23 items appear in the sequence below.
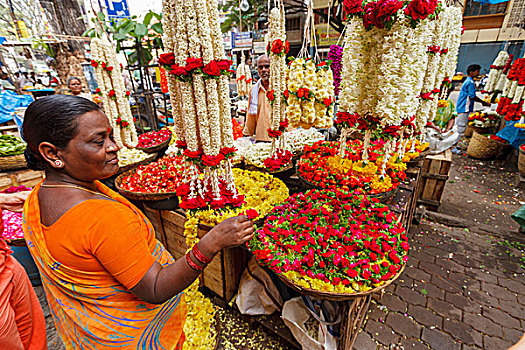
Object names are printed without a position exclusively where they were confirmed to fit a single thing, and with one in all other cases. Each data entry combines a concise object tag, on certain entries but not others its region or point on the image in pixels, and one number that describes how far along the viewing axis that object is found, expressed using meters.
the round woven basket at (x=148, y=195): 2.53
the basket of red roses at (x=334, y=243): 1.63
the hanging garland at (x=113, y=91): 3.85
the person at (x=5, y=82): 8.04
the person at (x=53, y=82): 9.90
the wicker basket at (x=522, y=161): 5.39
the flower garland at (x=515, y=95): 5.48
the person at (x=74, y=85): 4.45
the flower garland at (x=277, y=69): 2.47
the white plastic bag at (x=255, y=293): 2.35
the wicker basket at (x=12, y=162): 4.04
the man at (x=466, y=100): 6.86
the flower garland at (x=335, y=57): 3.99
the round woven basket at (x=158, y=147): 4.12
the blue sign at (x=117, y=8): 7.34
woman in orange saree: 0.93
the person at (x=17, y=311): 1.15
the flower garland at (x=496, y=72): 7.69
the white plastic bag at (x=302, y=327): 1.92
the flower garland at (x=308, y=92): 3.04
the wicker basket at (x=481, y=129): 7.61
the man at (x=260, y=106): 3.43
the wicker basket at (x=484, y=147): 6.73
